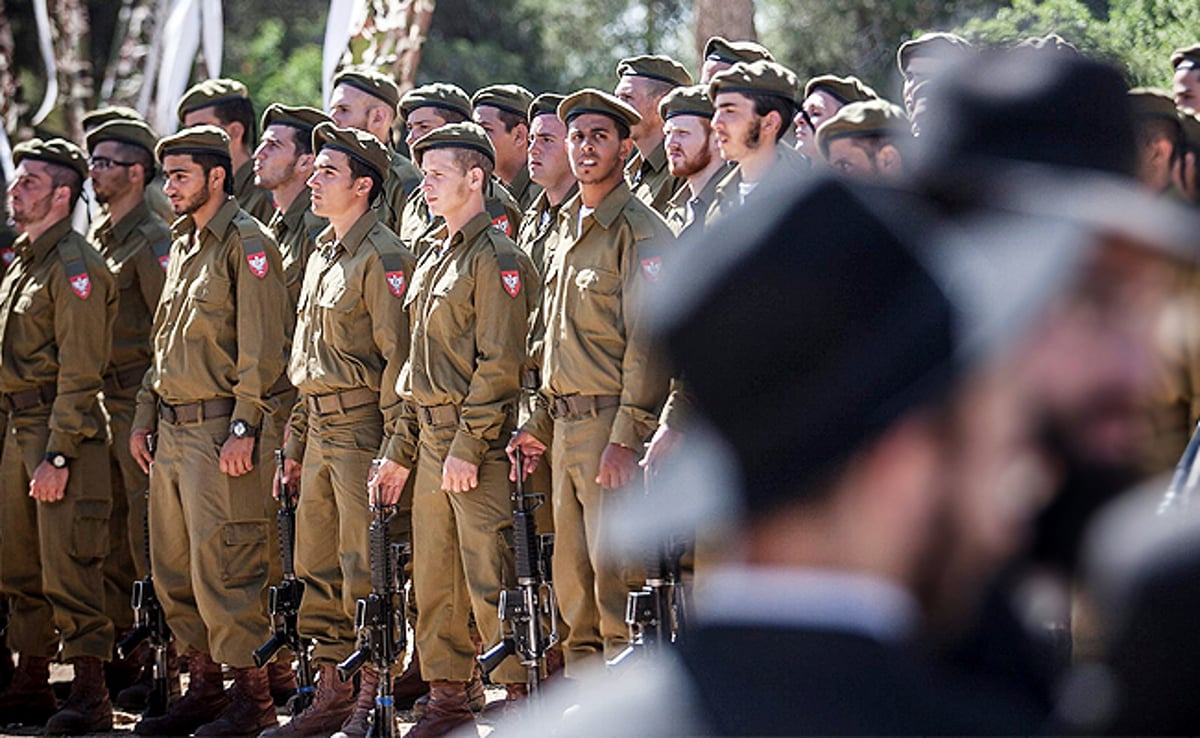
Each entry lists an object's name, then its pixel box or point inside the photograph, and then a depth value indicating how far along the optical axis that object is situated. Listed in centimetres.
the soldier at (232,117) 1652
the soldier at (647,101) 1423
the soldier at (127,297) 1605
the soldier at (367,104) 1609
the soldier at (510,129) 1554
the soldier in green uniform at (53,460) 1523
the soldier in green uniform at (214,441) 1420
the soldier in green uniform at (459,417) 1252
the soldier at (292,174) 1520
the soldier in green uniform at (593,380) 1178
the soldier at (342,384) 1336
